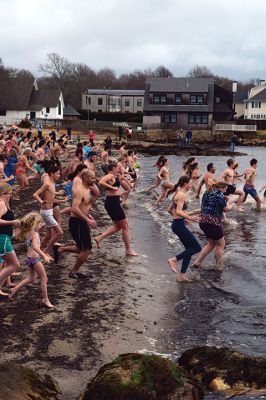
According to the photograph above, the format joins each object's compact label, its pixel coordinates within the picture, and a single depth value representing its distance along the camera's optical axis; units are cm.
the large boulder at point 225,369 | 626
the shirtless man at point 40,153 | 2190
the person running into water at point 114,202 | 1141
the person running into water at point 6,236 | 800
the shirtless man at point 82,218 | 937
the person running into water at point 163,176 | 1995
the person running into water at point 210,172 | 1448
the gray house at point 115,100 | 9488
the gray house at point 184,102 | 7750
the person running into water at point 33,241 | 800
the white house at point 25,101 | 7662
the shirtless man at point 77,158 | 1451
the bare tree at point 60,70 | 10725
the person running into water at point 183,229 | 1032
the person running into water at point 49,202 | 1038
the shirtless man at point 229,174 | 1637
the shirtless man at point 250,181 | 1827
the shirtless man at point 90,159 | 1512
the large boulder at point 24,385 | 525
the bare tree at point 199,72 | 13388
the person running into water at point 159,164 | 1998
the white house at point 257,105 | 9486
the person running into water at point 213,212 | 1080
